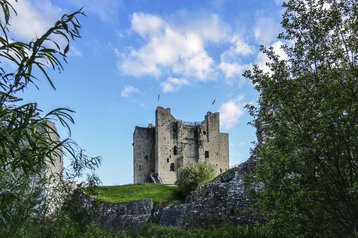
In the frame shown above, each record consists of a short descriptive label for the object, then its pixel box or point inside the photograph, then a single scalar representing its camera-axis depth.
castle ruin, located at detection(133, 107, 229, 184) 62.84
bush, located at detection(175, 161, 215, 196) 34.16
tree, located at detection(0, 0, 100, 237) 2.69
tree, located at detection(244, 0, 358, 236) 6.84
